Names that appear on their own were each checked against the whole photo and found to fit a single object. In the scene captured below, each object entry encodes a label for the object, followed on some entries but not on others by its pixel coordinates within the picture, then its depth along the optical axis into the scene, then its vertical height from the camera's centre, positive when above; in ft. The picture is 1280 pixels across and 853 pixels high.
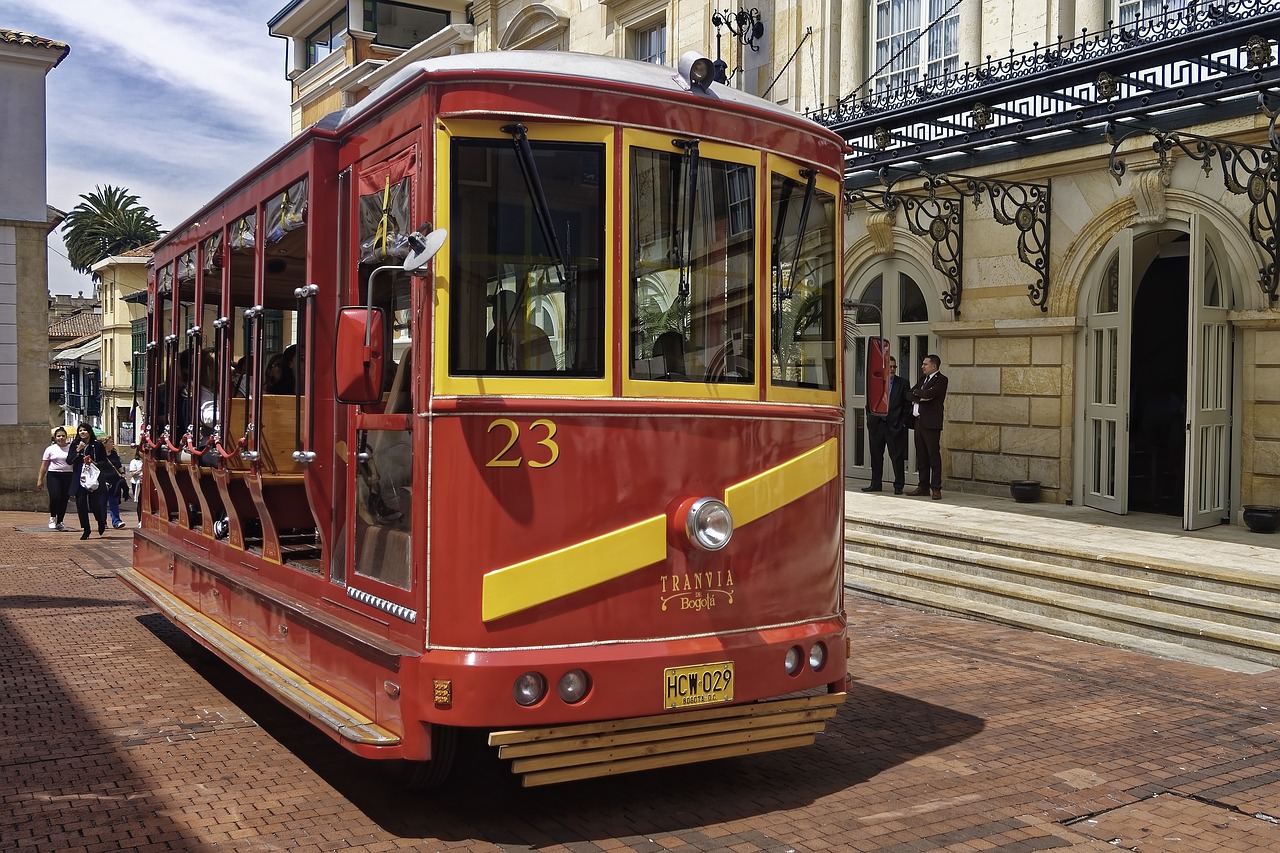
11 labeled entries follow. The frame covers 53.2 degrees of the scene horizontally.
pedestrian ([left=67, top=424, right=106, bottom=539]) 57.77 -3.55
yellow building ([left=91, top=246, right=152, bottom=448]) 163.02 +9.54
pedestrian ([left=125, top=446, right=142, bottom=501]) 37.47 -3.71
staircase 30.89 -5.20
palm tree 228.63 +29.43
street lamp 63.57 +18.72
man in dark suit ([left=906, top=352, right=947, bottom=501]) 51.60 -0.68
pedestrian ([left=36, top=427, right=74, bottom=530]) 59.16 -3.86
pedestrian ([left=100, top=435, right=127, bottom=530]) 61.41 -4.29
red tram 16.96 -0.33
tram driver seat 17.92 +0.59
